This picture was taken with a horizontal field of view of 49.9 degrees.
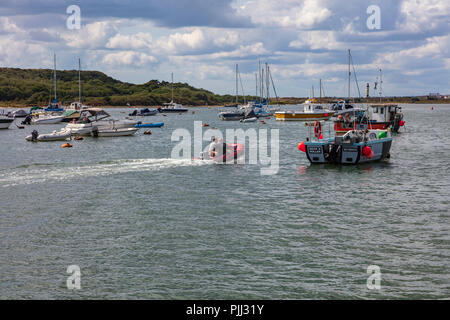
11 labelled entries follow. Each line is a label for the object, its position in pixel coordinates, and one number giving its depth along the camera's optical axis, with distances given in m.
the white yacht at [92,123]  72.69
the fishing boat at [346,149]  41.12
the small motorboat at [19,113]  144.20
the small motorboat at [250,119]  118.09
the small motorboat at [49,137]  67.06
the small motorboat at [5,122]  94.64
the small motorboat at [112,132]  72.62
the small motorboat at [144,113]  171.62
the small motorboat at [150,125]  103.18
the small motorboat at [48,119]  114.99
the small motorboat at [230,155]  43.13
